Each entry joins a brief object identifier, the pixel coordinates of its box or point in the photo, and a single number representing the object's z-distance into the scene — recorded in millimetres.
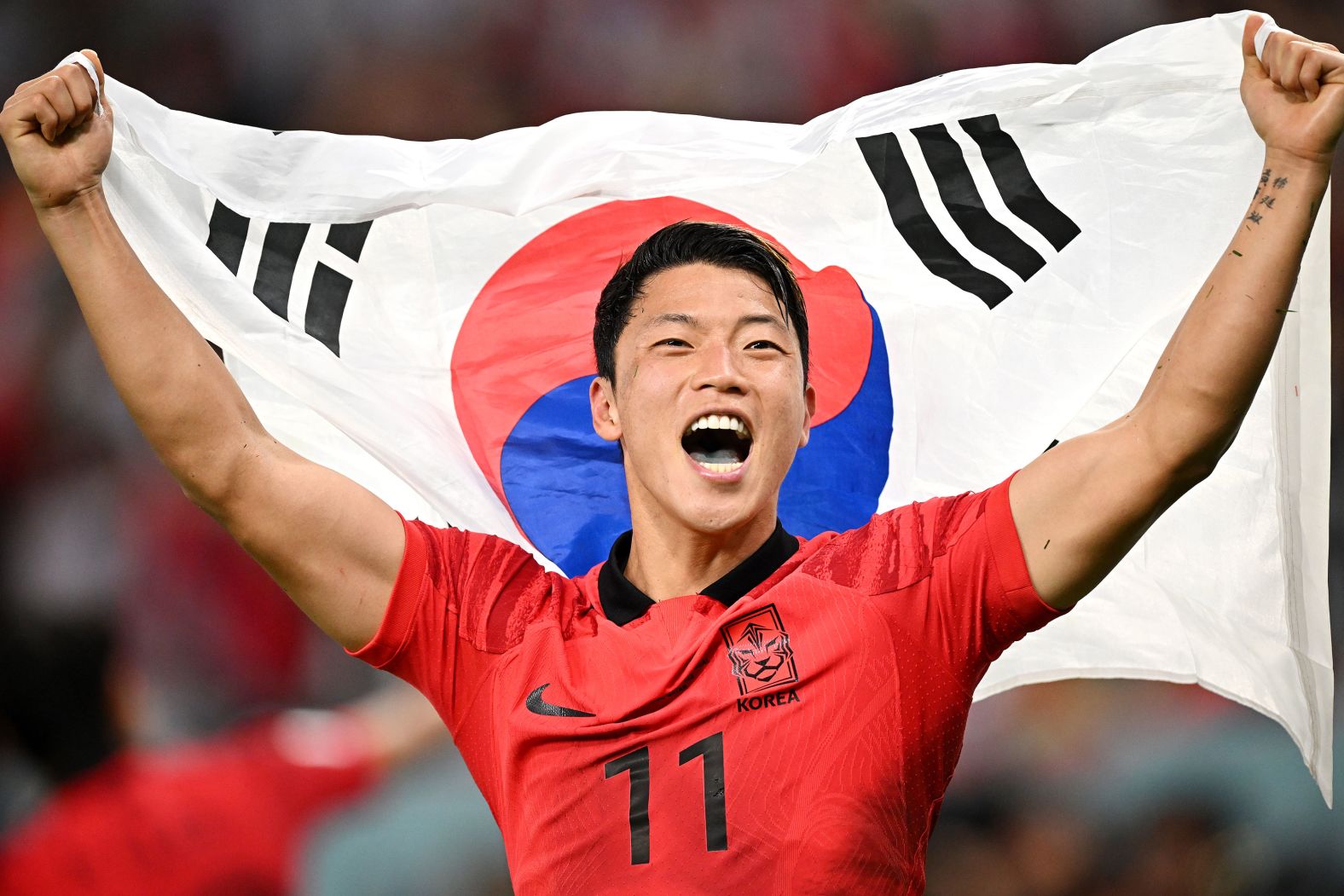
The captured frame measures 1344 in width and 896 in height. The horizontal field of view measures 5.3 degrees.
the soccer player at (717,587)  12008
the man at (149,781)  14898
